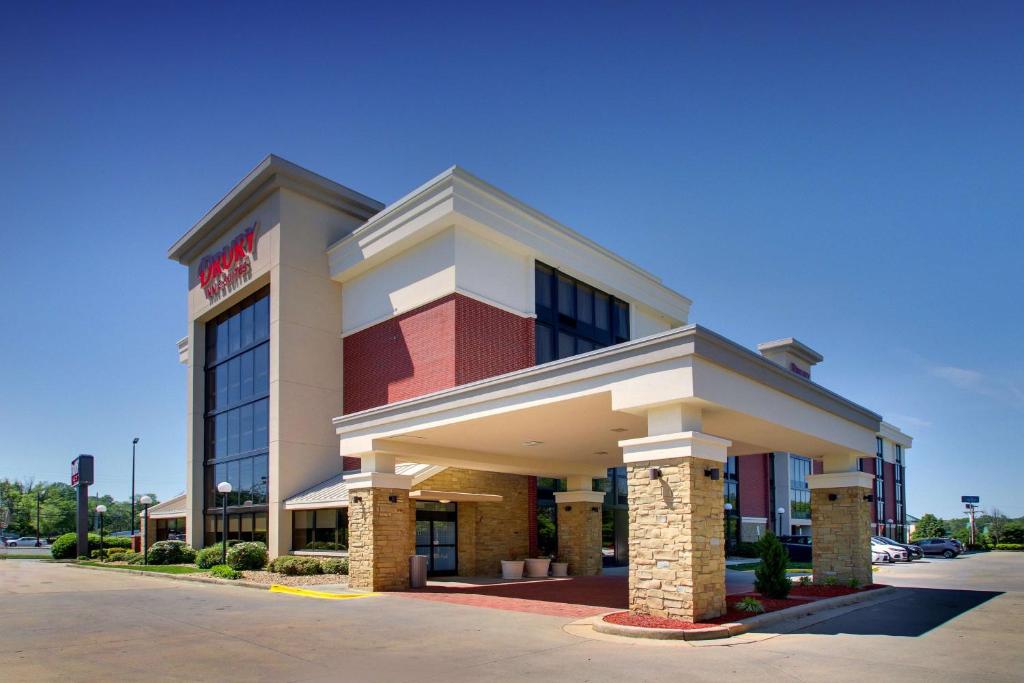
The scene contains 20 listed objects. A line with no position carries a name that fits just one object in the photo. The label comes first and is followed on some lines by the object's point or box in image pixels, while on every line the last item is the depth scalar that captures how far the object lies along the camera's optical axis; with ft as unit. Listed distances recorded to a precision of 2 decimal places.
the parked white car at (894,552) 129.08
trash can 68.85
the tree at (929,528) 237.45
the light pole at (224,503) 85.34
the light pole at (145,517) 103.18
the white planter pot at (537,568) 82.79
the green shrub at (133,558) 107.65
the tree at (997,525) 211.41
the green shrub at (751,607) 46.11
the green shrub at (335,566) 79.66
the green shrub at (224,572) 79.15
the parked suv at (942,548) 151.02
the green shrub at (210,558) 93.71
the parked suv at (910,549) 134.10
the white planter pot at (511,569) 81.61
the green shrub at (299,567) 82.02
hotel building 45.60
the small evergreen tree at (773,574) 54.29
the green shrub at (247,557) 88.28
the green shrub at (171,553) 104.88
